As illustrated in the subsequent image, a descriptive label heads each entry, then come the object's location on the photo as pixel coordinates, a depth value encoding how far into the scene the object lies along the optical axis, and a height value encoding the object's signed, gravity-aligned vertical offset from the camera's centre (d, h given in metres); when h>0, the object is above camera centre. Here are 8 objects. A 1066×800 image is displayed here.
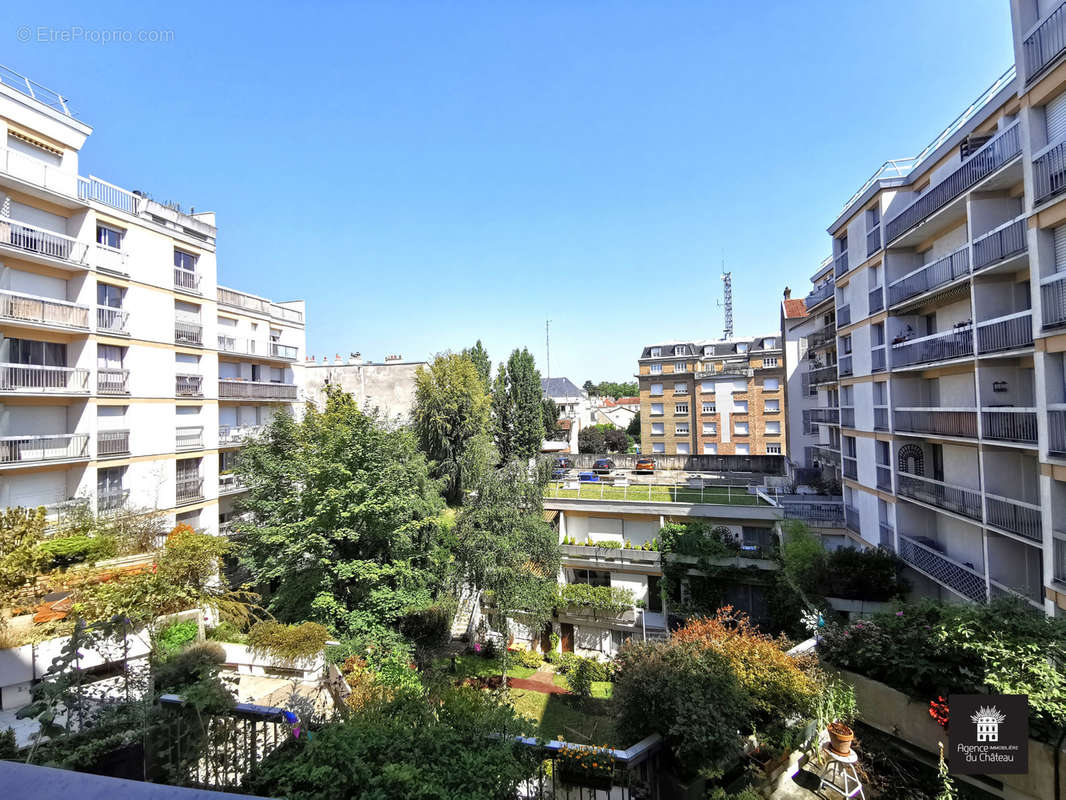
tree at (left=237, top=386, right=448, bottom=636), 14.13 -3.72
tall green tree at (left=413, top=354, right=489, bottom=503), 28.80 -0.23
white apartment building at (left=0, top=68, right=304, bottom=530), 14.73 +3.14
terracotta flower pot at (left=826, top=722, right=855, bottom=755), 5.10 -3.65
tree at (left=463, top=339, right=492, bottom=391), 38.16 +4.44
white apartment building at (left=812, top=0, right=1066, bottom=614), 8.99 +1.55
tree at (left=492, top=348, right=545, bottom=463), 37.22 +0.54
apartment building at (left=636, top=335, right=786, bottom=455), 42.91 +1.16
